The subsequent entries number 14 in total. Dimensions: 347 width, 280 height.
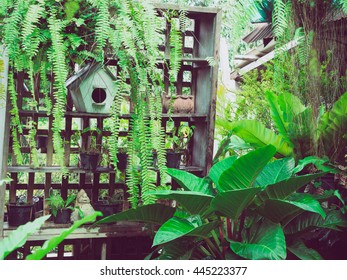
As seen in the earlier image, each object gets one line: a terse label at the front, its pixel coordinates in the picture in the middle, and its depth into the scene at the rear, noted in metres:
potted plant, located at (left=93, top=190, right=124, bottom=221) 3.09
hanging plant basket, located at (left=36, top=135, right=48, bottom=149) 3.22
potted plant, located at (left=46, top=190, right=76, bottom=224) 3.03
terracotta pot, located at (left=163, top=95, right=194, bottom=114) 3.23
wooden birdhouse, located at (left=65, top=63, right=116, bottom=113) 2.92
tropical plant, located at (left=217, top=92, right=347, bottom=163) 2.67
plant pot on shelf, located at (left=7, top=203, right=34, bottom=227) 2.94
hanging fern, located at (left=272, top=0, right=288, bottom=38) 2.01
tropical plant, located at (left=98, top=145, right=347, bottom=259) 2.33
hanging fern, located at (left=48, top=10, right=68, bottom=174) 2.18
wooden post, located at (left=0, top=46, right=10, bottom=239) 2.85
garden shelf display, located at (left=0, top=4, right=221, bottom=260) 2.99
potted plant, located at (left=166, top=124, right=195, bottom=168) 3.21
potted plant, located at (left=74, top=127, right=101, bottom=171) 3.08
